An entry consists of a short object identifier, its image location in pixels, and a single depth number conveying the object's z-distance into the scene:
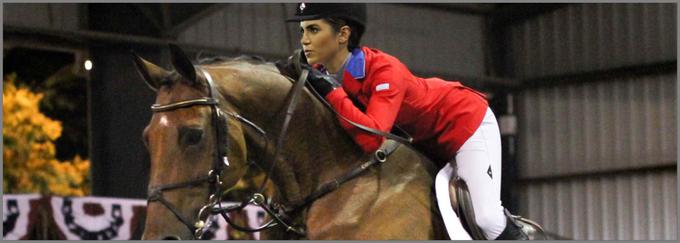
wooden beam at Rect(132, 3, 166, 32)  23.56
